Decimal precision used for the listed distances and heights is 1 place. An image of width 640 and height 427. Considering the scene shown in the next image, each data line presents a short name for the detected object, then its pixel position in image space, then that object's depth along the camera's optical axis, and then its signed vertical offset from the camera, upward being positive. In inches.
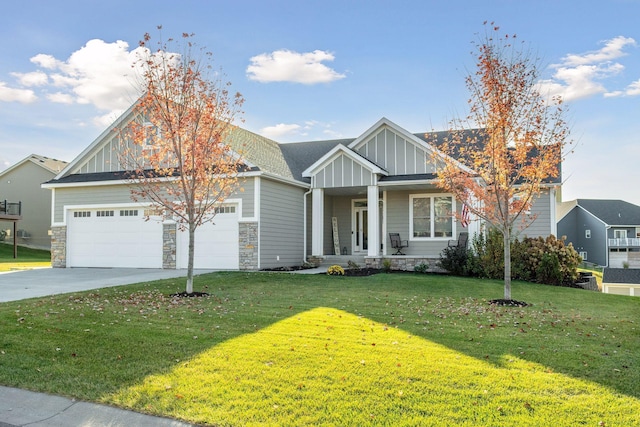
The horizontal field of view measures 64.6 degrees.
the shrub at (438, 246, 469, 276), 646.5 -33.0
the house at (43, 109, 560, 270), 695.1 +34.7
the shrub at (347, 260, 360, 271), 683.2 -41.8
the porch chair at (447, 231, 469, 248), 708.0 -8.5
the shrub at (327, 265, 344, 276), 629.0 -44.5
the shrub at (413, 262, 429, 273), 687.1 -44.7
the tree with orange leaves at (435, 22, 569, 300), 402.0 +90.2
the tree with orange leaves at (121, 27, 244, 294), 431.2 +105.1
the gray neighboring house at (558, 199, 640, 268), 1914.4 +19.5
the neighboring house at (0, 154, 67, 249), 1422.2 +113.8
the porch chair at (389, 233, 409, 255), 749.3 -11.5
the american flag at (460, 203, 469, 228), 680.2 +24.6
